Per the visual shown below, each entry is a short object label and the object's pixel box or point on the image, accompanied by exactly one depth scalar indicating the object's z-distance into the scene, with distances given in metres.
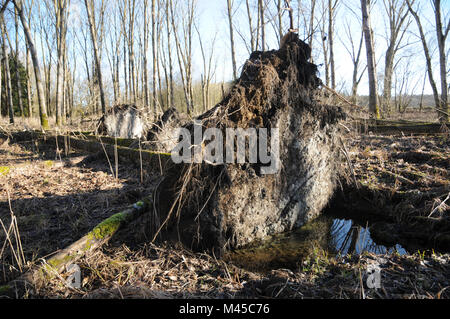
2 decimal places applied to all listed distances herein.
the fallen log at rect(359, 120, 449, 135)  7.88
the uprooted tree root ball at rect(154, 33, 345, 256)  3.21
